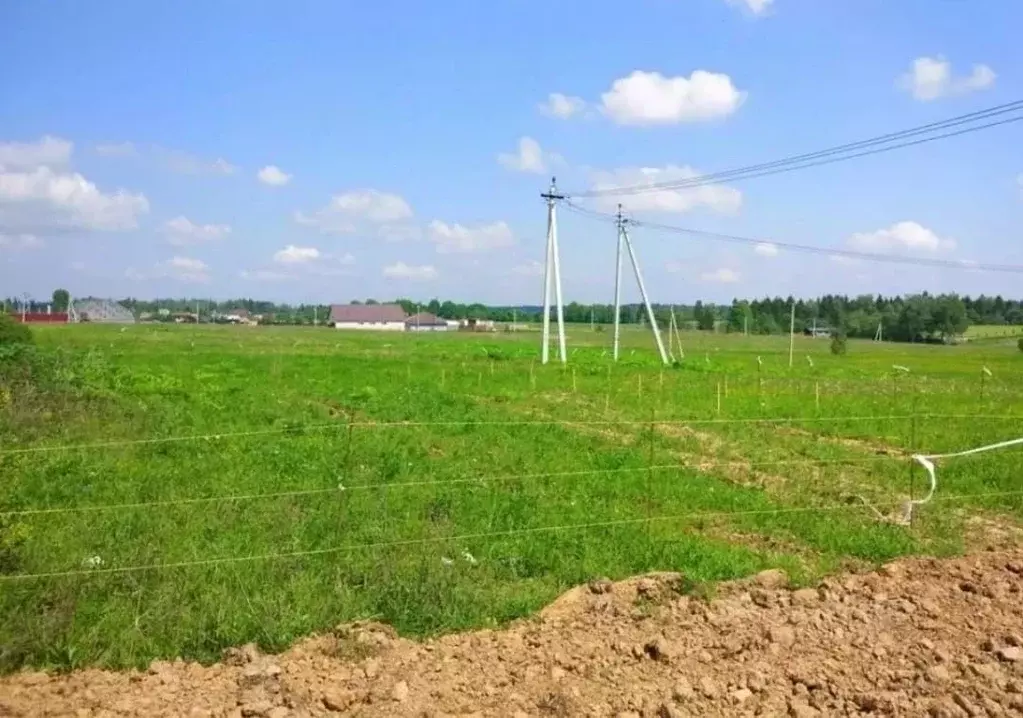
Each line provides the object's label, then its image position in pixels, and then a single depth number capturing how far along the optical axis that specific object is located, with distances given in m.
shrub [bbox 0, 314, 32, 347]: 23.09
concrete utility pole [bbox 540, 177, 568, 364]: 38.03
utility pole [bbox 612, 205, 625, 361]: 41.88
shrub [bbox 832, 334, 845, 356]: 57.35
